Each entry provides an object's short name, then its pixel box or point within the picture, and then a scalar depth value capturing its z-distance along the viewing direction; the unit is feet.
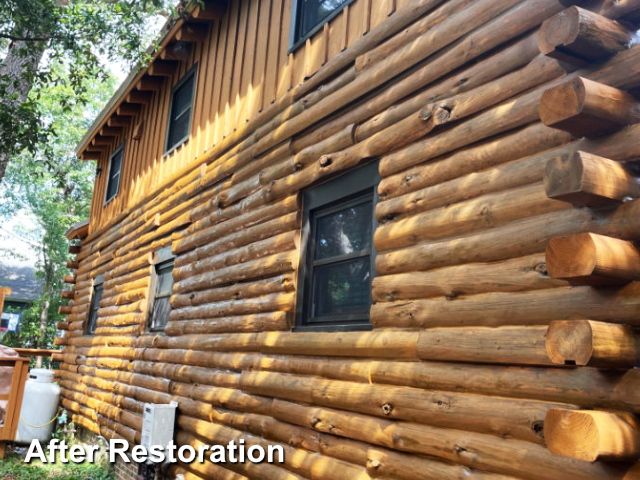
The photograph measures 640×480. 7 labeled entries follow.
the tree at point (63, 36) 25.80
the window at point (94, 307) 40.06
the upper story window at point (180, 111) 29.71
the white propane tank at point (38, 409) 36.24
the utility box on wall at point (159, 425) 21.72
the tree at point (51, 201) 75.05
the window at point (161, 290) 27.30
